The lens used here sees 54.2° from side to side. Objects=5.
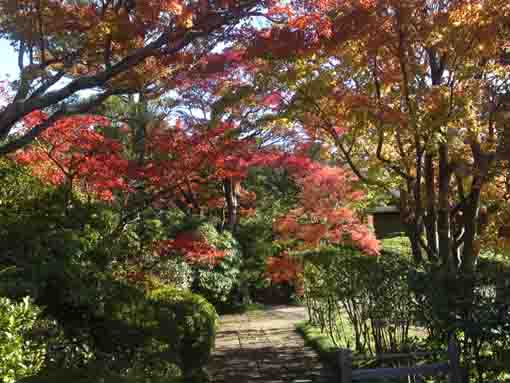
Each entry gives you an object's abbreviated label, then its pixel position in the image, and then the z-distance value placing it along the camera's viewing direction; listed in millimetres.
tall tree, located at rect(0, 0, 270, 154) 6230
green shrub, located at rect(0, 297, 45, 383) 3242
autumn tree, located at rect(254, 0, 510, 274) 6918
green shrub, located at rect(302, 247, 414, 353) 6645
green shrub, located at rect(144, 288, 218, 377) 6543
